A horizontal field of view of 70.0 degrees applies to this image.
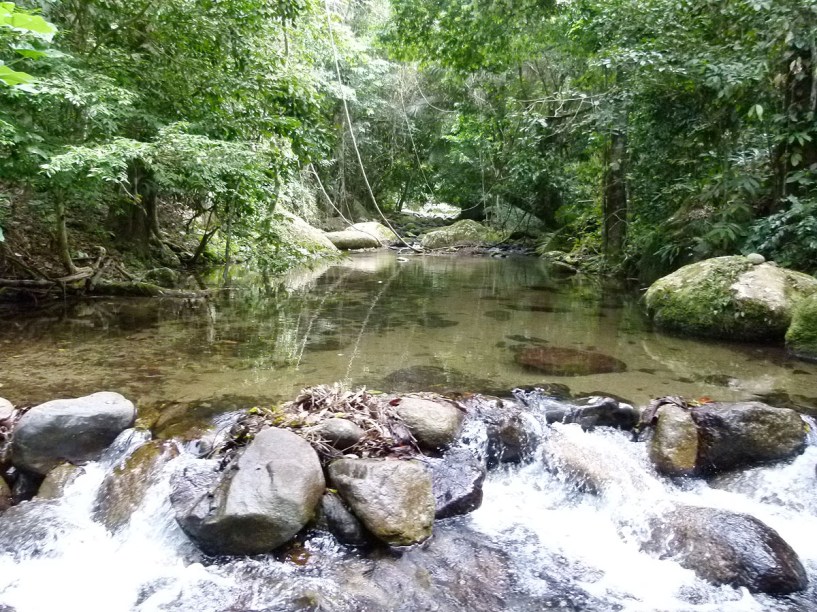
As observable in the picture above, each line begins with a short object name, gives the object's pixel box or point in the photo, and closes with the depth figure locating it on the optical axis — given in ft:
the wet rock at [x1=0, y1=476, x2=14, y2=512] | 11.48
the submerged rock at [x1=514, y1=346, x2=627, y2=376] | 18.42
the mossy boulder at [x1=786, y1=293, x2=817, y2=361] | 19.93
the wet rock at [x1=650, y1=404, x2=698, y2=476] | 13.17
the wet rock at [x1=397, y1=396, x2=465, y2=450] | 13.08
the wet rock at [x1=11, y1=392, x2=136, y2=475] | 12.08
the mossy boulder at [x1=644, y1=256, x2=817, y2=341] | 21.74
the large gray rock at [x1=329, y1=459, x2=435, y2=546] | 10.57
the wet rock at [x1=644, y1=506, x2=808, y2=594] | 10.11
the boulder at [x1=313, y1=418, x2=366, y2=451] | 12.10
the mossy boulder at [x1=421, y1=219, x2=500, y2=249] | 71.10
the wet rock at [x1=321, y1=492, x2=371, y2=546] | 10.69
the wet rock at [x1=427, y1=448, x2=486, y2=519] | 11.84
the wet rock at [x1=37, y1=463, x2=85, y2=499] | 11.73
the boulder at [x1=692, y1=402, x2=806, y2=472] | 13.29
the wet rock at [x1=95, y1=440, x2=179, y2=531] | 11.37
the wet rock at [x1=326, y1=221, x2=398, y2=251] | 63.36
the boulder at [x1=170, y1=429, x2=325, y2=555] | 10.19
